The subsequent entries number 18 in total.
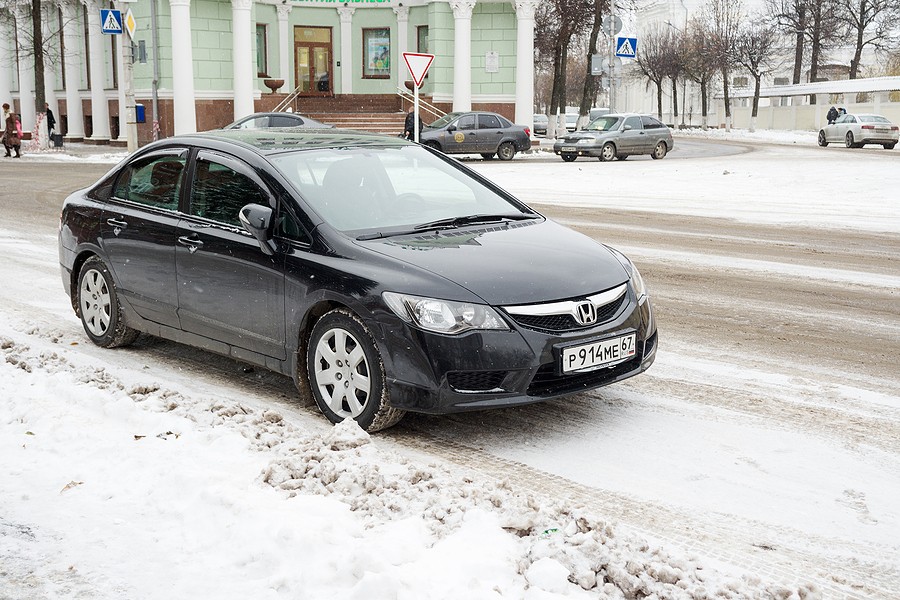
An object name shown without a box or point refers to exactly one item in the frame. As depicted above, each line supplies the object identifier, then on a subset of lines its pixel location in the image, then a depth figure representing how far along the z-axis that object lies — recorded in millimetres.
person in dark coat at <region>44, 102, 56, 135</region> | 40128
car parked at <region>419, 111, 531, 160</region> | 32531
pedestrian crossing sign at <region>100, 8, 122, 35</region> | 29156
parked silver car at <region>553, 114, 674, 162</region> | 32719
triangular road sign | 19562
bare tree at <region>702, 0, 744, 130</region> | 69688
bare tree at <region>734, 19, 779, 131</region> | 67938
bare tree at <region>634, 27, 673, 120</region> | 82062
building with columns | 36656
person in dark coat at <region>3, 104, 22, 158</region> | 33625
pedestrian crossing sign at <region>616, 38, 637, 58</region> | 29123
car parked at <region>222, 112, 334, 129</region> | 29250
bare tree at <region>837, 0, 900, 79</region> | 69438
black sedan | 5047
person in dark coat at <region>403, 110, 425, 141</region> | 33228
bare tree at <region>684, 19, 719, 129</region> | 72875
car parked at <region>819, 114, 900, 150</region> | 41750
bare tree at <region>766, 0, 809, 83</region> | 68875
